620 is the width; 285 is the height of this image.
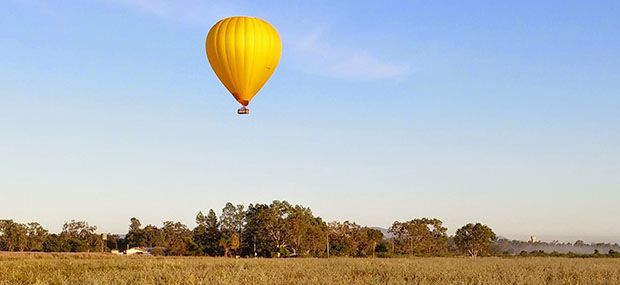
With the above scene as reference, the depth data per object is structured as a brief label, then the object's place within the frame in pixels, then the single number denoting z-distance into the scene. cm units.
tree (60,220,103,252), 10706
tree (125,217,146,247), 13898
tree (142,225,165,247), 14162
